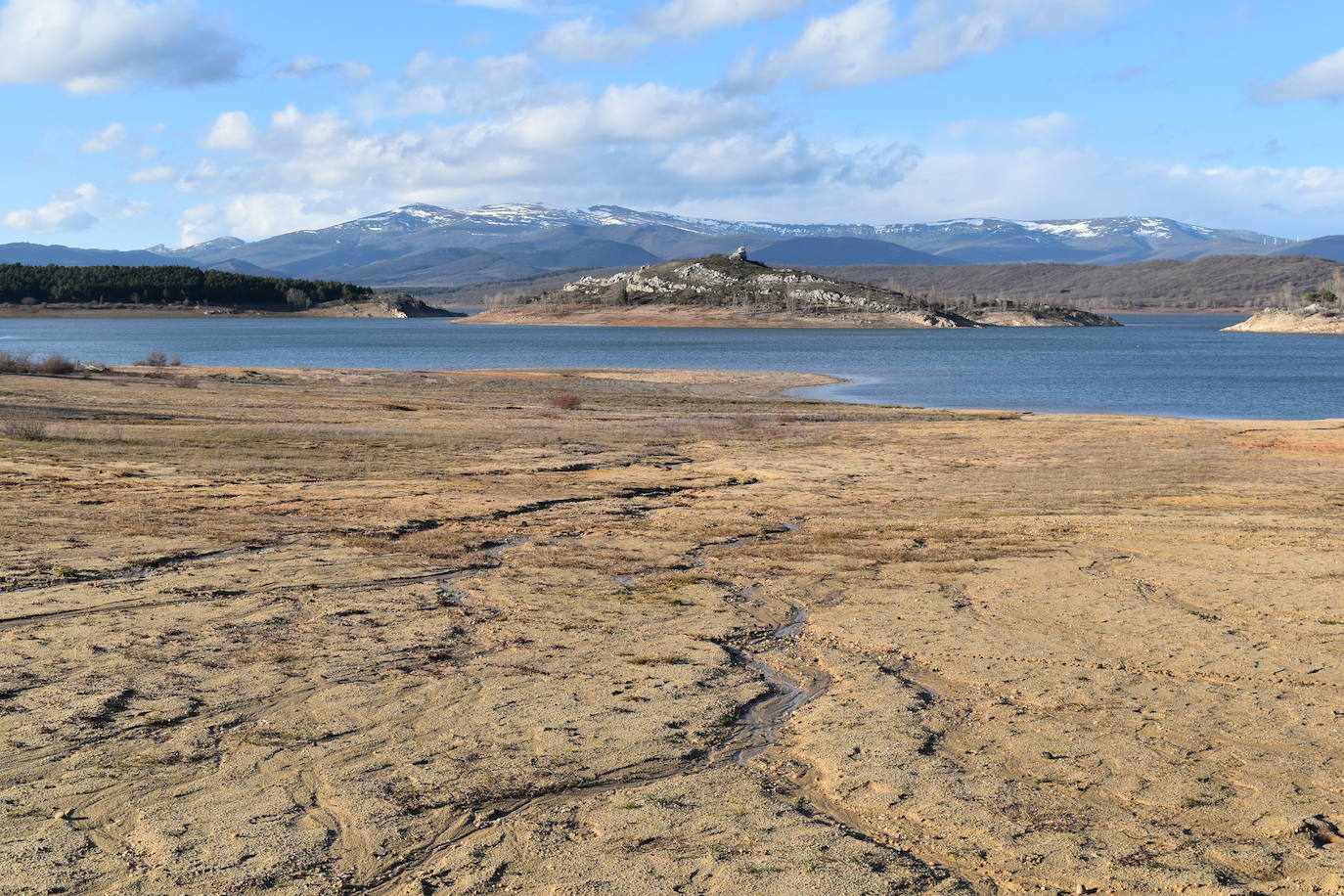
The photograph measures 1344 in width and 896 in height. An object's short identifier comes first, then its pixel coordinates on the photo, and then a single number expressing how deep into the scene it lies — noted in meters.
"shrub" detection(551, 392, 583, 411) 40.81
